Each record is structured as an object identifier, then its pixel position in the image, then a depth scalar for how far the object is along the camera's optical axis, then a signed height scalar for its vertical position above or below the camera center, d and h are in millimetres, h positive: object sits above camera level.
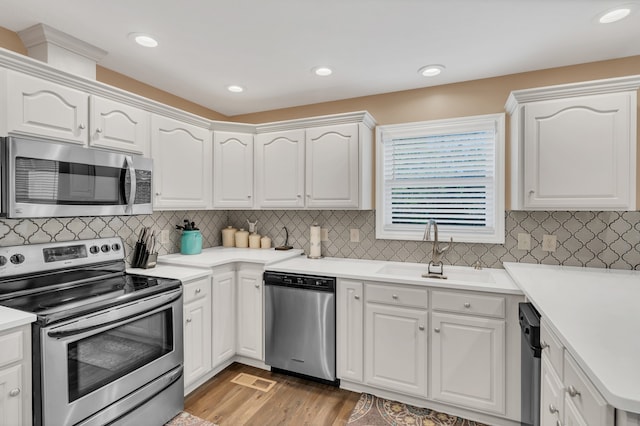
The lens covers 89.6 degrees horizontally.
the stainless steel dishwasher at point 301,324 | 2529 -922
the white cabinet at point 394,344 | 2268 -966
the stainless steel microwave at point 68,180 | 1635 +176
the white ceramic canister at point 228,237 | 3543 -293
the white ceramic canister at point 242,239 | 3506 -311
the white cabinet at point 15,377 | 1378 -735
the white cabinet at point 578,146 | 2020 +427
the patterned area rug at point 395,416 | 2156 -1419
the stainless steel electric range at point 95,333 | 1520 -669
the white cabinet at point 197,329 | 2342 -899
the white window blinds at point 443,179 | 2652 +280
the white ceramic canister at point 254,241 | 3443 -327
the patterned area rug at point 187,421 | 2119 -1404
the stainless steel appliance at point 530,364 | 1588 -810
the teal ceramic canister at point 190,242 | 3004 -297
